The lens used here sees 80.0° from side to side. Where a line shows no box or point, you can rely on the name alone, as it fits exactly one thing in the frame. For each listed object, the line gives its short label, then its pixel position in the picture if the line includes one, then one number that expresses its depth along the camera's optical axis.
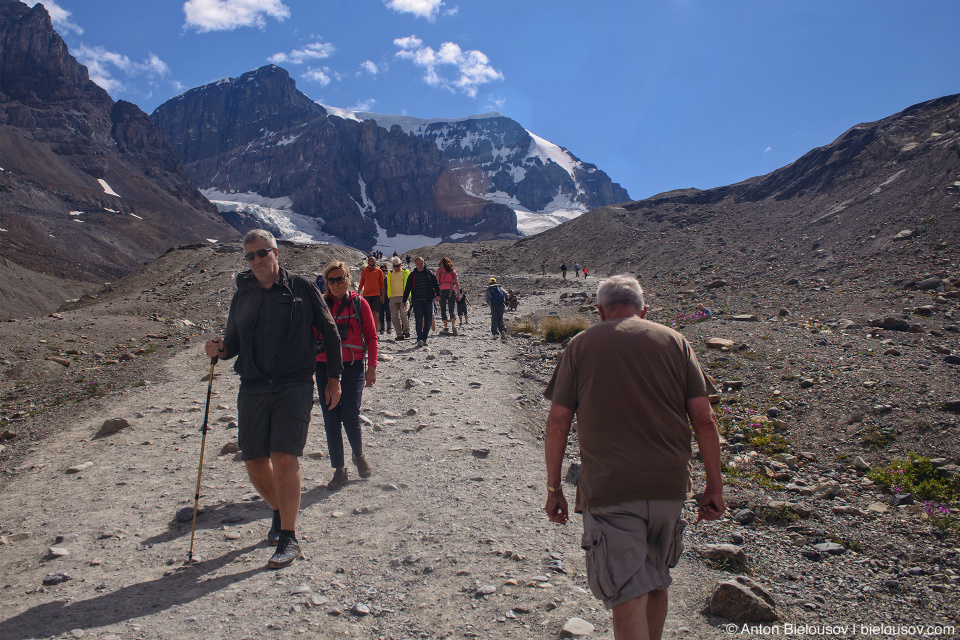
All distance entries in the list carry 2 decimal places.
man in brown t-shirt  2.42
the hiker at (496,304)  14.42
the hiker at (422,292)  11.91
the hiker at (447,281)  13.73
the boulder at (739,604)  3.13
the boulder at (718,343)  11.09
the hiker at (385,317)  13.60
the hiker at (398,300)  12.88
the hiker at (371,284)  11.40
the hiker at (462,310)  19.03
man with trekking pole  3.75
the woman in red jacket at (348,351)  5.10
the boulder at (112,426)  6.92
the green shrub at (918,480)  4.91
